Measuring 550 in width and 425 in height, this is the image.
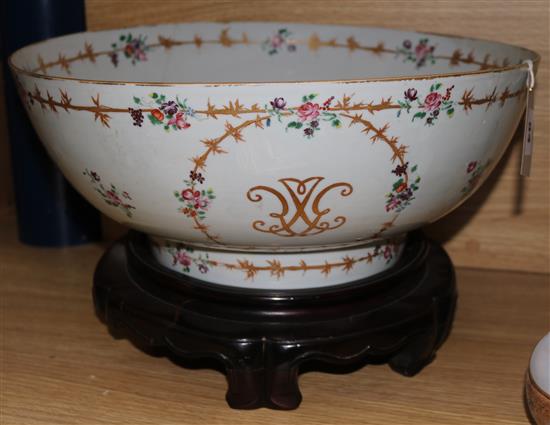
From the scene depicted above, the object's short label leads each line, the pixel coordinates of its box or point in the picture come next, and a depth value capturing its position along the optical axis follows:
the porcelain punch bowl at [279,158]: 0.54
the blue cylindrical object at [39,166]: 0.89
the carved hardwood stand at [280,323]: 0.63
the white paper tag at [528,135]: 0.64
